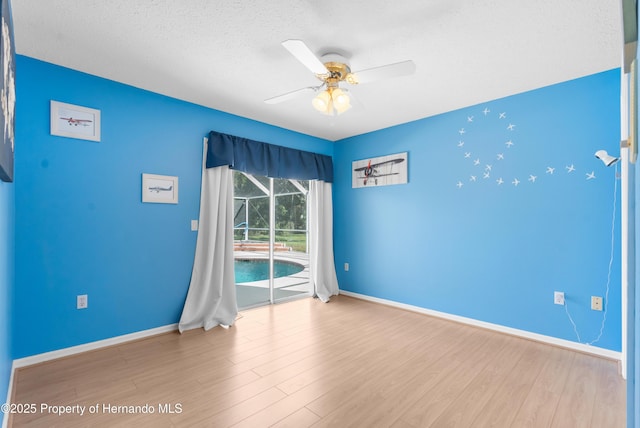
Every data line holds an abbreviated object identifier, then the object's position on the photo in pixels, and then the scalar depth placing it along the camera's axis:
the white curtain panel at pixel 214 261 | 3.29
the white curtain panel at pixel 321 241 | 4.50
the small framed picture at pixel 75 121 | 2.52
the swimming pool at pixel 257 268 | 4.36
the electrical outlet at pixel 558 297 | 2.79
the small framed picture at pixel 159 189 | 3.00
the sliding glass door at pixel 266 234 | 4.05
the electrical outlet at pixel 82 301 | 2.60
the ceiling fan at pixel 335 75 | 1.98
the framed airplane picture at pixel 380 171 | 4.02
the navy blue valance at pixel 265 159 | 3.45
